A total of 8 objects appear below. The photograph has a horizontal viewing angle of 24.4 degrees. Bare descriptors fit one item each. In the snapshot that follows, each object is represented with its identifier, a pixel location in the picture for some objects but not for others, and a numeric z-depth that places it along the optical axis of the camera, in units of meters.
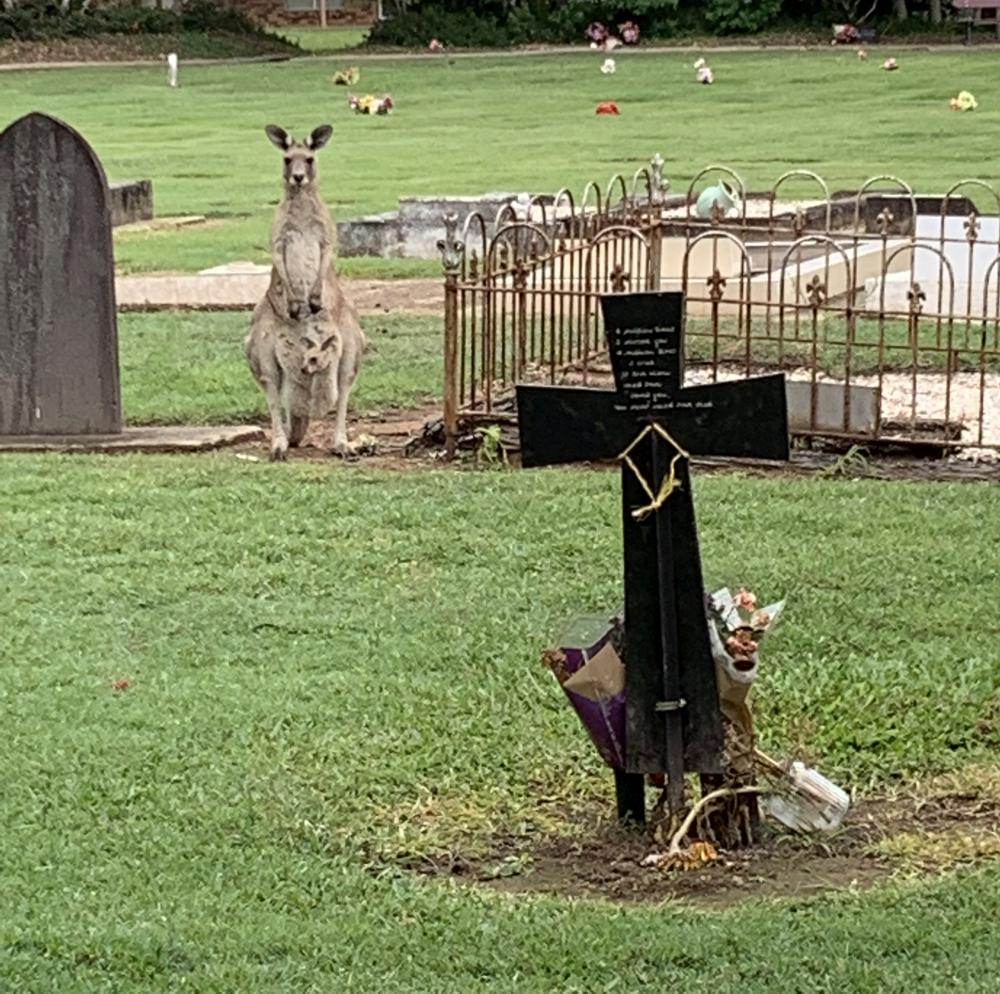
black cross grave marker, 6.11
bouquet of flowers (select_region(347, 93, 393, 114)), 39.62
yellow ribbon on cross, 6.09
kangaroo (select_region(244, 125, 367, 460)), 12.29
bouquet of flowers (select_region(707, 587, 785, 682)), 6.16
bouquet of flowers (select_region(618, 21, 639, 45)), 53.59
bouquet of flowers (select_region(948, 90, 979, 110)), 36.16
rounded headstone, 11.98
